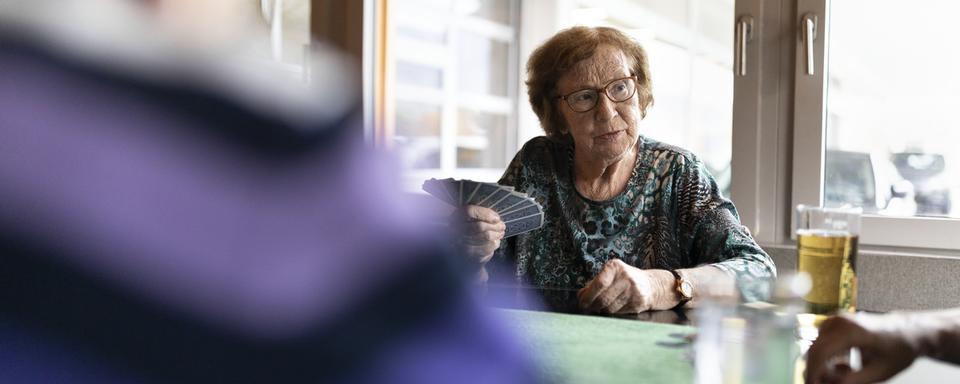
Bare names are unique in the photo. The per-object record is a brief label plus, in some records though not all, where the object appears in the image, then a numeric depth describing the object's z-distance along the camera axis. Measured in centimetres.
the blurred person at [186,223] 55
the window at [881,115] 261
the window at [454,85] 358
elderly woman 202
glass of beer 115
